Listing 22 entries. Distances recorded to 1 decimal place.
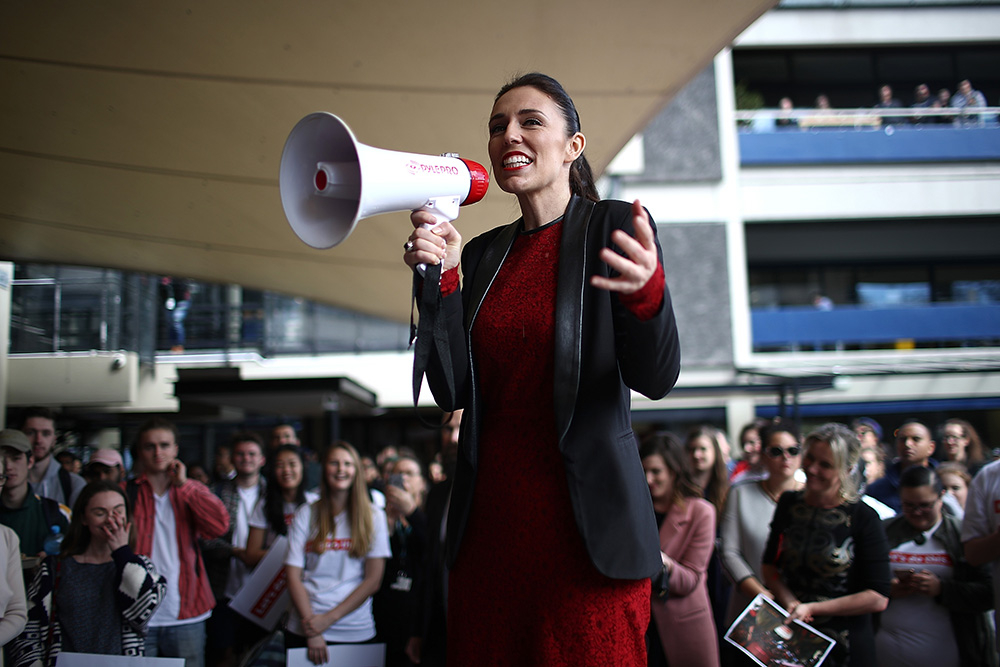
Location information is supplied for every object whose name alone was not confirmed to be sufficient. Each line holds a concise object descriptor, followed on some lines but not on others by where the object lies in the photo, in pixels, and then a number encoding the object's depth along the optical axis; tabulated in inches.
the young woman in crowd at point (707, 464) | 185.0
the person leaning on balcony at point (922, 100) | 652.7
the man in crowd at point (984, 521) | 125.3
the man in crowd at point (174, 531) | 138.6
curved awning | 104.5
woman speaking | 49.3
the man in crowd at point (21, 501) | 130.9
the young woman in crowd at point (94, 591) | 115.6
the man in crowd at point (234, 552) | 167.9
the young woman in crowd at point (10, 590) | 103.8
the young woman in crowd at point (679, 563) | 127.3
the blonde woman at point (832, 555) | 113.7
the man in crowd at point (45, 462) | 162.7
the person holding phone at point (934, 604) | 128.3
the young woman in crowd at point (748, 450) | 211.4
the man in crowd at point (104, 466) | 174.1
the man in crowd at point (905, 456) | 179.0
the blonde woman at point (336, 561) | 141.3
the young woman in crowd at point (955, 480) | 169.3
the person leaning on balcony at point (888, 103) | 647.8
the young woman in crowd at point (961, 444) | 207.2
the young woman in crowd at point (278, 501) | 175.2
